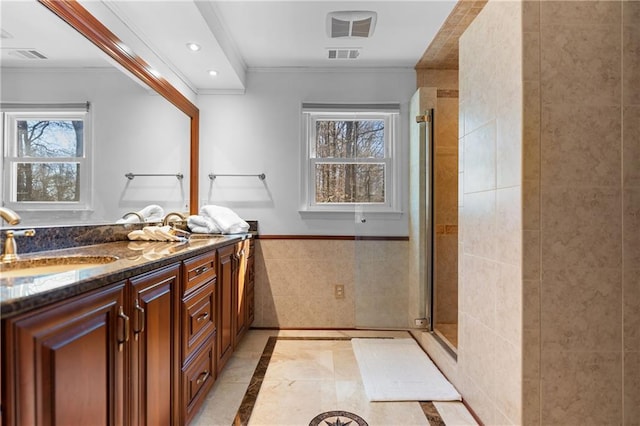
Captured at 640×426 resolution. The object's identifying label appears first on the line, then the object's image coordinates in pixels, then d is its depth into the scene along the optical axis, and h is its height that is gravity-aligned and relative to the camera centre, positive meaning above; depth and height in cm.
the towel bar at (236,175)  299 +34
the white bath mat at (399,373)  188 -101
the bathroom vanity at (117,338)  72 -36
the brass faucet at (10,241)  112 -10
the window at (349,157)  286 +50
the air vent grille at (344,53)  267 +131
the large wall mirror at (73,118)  134 +49
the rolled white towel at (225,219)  252 -4
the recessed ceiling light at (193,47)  223 +112
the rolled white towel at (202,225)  254 -9
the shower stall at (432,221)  256 -6
